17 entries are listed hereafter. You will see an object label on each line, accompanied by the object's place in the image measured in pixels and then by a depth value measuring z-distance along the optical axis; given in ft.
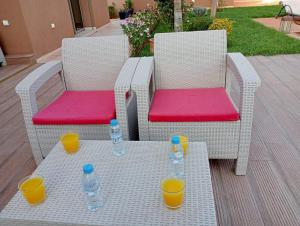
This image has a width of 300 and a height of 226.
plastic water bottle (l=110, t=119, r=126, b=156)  4.72
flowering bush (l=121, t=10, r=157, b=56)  15.12
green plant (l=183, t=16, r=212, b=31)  19.52
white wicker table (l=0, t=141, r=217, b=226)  3.46
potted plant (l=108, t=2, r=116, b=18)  42.34
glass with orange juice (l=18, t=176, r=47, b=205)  3.68
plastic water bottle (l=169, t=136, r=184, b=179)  4.16
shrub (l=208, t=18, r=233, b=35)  17.01
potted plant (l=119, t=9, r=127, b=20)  39.04
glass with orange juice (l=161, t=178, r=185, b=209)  3.44
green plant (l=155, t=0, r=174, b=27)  19.94
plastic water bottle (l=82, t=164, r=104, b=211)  3.61
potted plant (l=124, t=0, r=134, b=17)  41.11
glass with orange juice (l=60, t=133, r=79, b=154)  4.83
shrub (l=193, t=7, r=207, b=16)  28.53
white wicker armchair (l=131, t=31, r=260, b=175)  5.52
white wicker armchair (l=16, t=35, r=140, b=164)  6.01
